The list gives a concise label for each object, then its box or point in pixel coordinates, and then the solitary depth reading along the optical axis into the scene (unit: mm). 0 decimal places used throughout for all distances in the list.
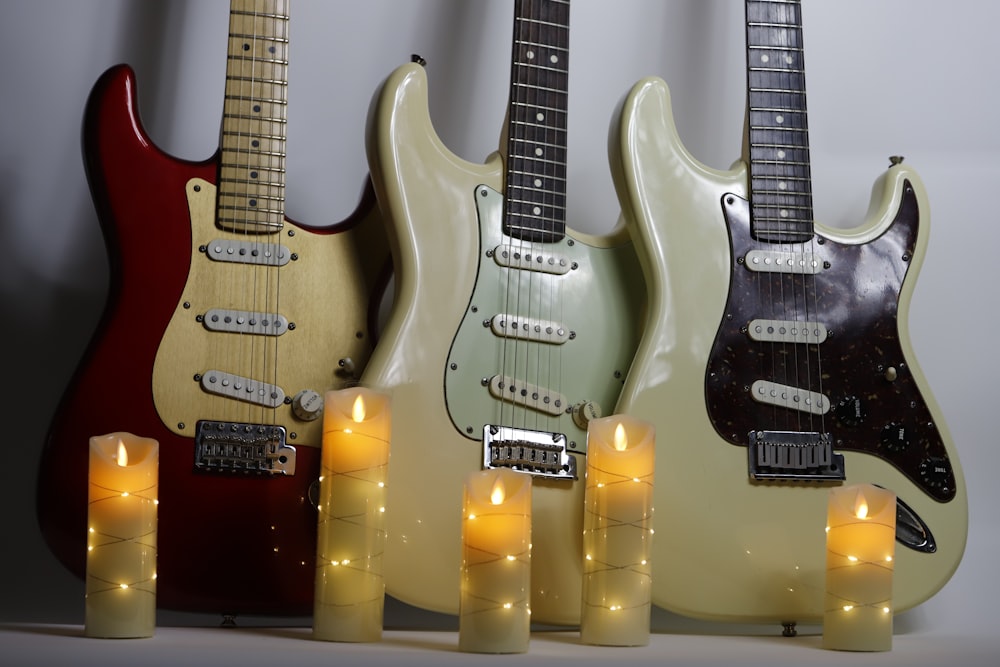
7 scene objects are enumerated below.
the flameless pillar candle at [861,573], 1761
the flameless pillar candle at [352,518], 1719
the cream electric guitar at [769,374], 1891
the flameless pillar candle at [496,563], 1692
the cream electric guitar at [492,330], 1861
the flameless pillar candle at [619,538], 1745
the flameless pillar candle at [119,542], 1700
